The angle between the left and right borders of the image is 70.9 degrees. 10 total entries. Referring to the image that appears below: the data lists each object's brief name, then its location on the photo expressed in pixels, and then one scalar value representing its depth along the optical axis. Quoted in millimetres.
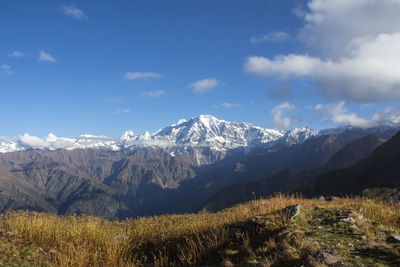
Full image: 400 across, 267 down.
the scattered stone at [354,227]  9834
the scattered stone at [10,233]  11176
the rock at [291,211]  10995
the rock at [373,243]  8430
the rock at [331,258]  7328
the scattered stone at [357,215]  10719
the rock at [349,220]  10427
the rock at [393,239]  8750
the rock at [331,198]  21634
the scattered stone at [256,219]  11009
